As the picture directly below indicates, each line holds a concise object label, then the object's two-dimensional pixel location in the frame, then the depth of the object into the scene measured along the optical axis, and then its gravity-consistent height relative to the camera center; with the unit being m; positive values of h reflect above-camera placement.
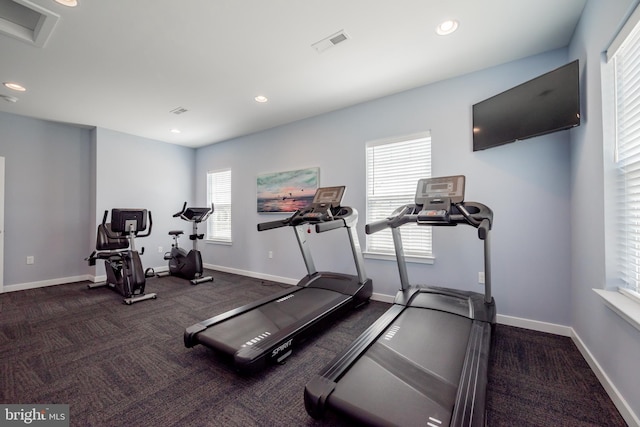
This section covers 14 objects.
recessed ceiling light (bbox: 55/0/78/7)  1.91 +1.61
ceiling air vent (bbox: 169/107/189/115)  3.86 +1.61
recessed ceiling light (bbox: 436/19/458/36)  2.14 +1.61
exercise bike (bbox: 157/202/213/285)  4.58 -0.78
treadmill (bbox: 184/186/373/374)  2.01 -0.98
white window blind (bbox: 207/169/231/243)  5.48 +0.26
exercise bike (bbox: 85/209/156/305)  3.63 -0.59
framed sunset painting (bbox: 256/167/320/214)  4.18 +0.45
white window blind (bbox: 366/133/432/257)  3.22 +0.45
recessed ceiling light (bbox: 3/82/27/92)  3.09 +1.60
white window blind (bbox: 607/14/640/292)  1.50 +0.39
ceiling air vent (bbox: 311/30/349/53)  2.30 +1.62
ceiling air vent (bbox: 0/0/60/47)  2.11 +1.65
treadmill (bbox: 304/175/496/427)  1.31 -0.97
